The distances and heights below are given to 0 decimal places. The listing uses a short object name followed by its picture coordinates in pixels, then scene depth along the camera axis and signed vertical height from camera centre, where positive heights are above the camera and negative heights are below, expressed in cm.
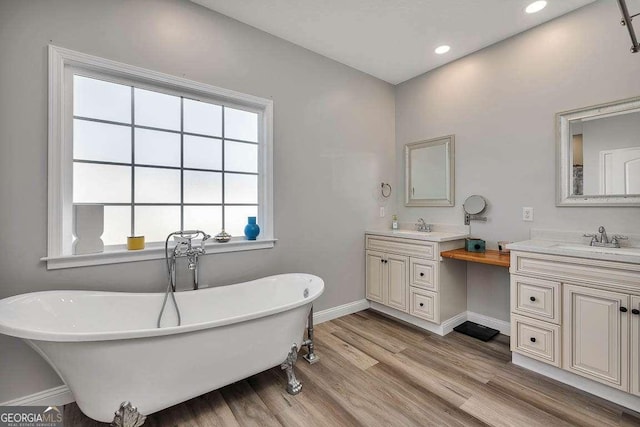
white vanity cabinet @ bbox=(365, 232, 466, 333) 255 -63
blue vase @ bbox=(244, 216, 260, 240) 242 -14
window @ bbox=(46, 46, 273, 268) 173 +44
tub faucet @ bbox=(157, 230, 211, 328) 200 -28
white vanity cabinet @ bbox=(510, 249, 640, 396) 159 -63
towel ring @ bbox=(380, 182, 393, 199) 336 +29
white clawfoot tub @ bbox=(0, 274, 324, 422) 123 -65
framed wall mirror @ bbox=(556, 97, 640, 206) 195 +43
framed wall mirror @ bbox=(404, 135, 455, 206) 296 +46
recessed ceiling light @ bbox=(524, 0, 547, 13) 207 +154
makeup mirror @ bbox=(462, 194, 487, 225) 269 +5
